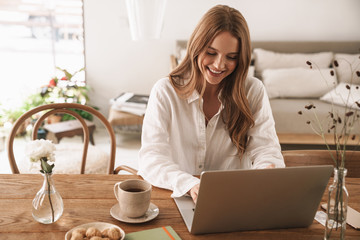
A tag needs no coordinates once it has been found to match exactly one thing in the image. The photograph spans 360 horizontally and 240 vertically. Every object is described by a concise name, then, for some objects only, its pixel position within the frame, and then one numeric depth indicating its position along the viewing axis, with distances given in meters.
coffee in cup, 0.84
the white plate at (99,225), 0.79
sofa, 3.20
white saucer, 0.85
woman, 1.20
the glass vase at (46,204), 0.82
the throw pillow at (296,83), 3.61
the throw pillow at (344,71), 3.72
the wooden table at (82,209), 0.81
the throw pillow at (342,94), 3.29
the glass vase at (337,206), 0.72
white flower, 0.78
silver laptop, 0.74
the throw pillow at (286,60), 3.82
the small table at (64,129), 3.19
